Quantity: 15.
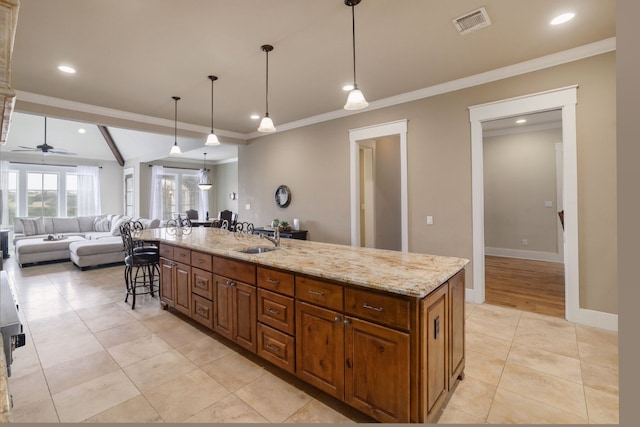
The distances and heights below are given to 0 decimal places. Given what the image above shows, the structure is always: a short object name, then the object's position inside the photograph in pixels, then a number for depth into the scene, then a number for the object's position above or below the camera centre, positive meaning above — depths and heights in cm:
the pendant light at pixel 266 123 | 291 +96
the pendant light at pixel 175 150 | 422 +96
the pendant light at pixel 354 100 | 236 +92
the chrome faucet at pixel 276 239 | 285 -22
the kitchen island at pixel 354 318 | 151 -64
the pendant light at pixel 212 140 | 386 +100
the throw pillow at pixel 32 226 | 733 -18
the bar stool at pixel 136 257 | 384 -51
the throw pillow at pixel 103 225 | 831 -19
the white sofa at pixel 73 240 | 578 -46
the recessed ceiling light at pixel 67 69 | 329 +169
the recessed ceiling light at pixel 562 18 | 242 +162
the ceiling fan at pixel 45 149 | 653 +158
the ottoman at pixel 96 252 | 562 -67
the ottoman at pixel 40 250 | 591 -65
